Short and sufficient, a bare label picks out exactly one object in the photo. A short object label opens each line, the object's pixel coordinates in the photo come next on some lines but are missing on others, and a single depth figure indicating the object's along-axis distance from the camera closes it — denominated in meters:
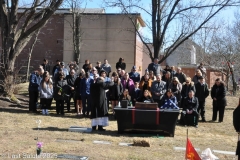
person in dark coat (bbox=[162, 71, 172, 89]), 14.07
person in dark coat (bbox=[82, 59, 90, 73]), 15.08
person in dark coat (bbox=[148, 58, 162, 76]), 15.44
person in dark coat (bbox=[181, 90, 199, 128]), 12.54
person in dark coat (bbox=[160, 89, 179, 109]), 11.90
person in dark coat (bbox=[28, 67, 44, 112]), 14.16
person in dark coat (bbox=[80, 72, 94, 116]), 13.33
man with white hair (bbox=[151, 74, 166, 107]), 13.03
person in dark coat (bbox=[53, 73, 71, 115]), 13.73
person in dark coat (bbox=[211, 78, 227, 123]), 13.77
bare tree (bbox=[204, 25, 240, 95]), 33.28
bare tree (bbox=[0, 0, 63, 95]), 15.88
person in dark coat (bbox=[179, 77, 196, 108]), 13.20
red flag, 6.00
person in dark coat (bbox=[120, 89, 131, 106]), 12.81
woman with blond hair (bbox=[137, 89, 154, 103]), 12.32
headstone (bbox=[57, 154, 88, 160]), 7.22
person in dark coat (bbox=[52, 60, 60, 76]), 15.43
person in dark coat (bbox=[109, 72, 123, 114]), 13.37
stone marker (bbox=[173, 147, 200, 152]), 8.71
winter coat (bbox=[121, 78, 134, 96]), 13.61
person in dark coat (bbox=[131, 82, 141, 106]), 13.19
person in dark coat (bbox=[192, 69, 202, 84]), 14.21
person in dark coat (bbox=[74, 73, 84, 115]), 13.71
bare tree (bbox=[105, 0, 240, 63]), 18.34
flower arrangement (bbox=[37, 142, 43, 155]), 7.29
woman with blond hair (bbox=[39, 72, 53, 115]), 13.73
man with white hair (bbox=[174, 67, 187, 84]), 15.07
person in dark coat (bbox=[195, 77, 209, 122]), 13.62
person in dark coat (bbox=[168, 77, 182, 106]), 13.19
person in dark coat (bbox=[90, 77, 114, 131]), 10.66
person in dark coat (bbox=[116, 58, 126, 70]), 16.70
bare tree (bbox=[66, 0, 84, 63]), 26.72
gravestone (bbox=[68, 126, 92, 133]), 10.41
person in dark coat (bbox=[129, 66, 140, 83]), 14.98
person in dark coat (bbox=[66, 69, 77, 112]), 14.22
